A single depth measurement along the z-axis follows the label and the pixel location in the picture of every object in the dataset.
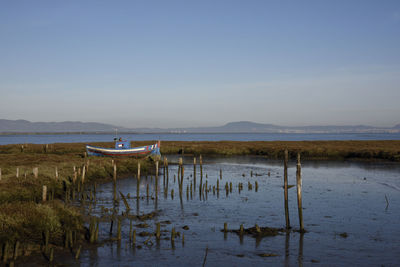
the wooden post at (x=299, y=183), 17.08
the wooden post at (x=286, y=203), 18.34
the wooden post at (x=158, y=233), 16.48
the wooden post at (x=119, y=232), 15.92
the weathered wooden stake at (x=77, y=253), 13.58
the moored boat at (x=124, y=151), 52.84
